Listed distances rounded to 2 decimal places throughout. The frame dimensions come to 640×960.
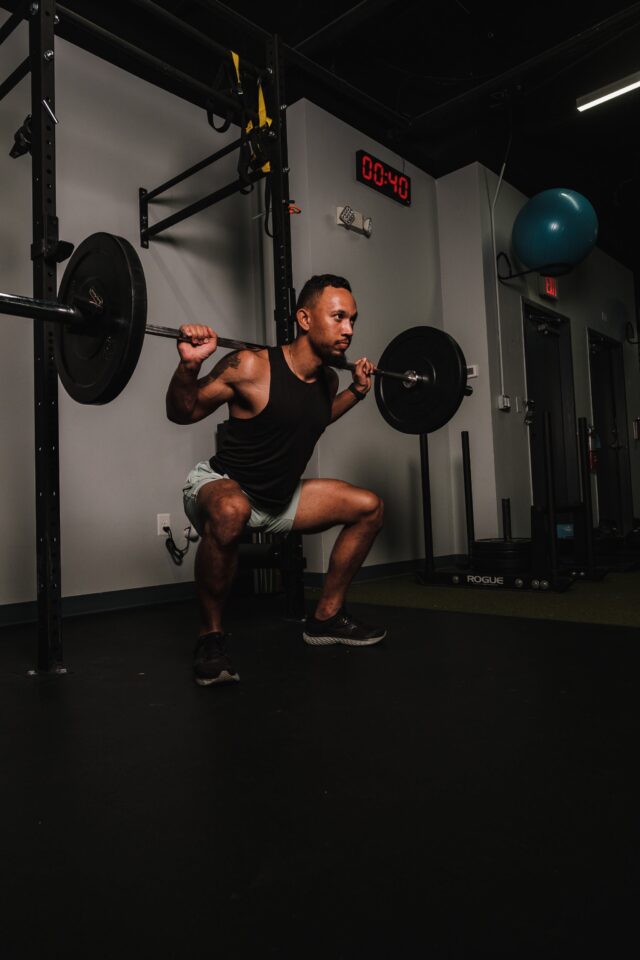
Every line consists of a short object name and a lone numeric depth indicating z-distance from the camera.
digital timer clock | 3.87
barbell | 1.44
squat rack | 1.84
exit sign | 4.89
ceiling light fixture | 3.55
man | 1.79
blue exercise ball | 4.04
